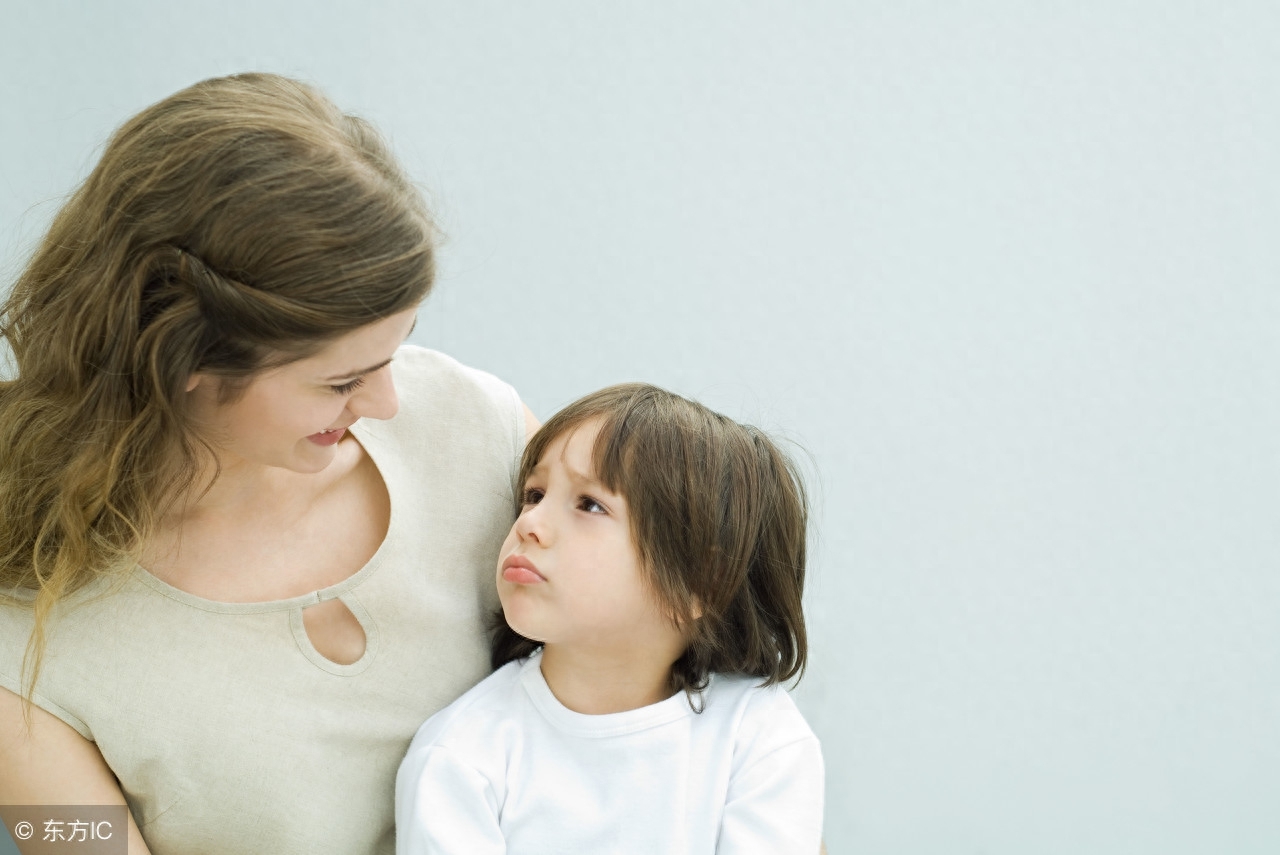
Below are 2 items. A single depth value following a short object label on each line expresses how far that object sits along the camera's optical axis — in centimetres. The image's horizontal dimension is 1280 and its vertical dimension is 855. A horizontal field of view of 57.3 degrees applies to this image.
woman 111
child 132
